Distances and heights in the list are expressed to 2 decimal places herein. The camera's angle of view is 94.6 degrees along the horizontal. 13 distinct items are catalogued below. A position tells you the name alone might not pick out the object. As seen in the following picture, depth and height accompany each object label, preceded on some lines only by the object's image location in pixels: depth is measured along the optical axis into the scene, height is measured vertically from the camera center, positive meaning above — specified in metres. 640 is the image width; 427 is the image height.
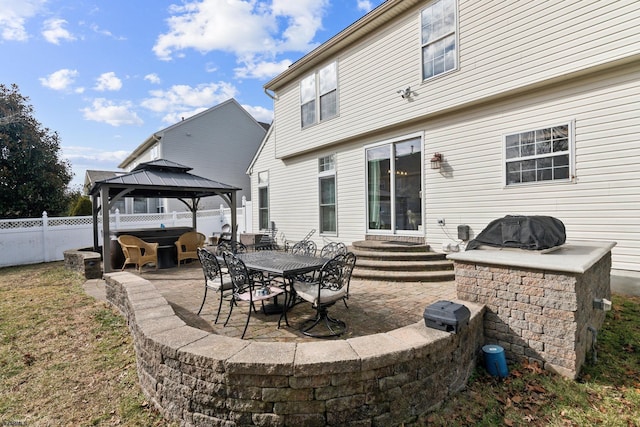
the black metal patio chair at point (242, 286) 3.66 -0.98
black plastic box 2.76 -1.06
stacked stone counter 2.99 -1.06
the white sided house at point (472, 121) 4.81 +1.84
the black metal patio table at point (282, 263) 3.84 -0.80
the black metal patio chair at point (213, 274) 4.13 -0.93
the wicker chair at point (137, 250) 7.76 -1.02
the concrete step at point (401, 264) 5.90 -1.21
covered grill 3.79 -0.40
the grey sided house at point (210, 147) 16.48 +3.85
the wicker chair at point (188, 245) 8.51 -1.01
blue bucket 3.16 -1.70
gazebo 7.19 +0.70
